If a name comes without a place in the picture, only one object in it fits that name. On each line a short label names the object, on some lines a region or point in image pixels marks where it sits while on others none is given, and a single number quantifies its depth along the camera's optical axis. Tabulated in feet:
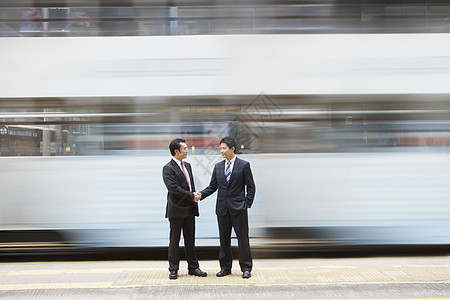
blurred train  16.26
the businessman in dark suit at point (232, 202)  13.89
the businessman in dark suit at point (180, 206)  13.58
